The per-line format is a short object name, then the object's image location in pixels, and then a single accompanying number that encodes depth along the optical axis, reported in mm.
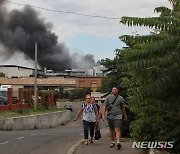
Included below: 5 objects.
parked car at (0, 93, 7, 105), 34312
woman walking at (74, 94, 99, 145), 12688
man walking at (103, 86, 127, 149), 11188
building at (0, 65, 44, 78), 122562
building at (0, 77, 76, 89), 103500
